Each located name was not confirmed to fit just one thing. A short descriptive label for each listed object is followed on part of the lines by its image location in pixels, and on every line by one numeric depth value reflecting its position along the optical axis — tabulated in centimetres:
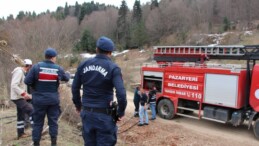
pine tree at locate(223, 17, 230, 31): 5616
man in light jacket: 603
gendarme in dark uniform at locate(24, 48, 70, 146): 542
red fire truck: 1070
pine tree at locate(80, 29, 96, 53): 5363
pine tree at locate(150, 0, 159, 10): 8088
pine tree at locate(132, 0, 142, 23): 7394
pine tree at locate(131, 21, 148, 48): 6303
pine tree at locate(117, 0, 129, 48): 7105
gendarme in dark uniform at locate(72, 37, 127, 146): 392
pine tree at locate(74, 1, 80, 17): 10094
